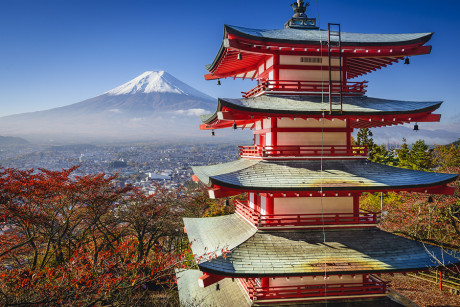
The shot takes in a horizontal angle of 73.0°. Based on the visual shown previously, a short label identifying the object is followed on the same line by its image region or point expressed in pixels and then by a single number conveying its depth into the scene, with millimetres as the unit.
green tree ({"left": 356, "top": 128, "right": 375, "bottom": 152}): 34281
